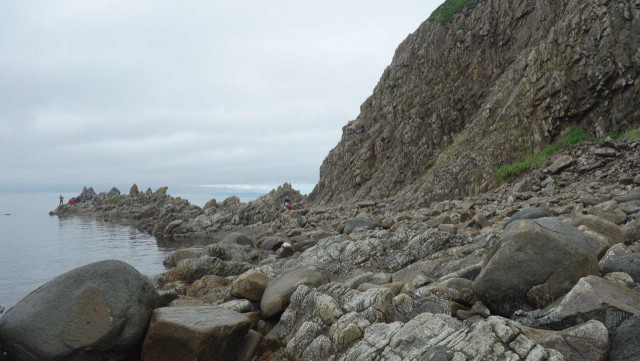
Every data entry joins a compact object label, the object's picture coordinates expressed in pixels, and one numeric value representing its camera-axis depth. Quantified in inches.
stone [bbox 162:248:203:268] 962.7
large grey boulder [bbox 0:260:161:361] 364.8
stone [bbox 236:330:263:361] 388.2
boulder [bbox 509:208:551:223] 618.8
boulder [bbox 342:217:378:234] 940.6
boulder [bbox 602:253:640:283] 325.4
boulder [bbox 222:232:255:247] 1115.9
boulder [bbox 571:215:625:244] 429.7
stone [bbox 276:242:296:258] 962.2
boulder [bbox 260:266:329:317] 429.4
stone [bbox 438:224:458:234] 661.3
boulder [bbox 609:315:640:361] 241.4
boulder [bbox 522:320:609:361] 239.0
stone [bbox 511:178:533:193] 956.0
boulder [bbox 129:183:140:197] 3714.8
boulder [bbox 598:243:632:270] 367.7
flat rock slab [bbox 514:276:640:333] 258.7
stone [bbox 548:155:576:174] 994.1
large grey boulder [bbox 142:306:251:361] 362.6
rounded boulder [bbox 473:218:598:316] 325.7
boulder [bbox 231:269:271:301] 468.4
